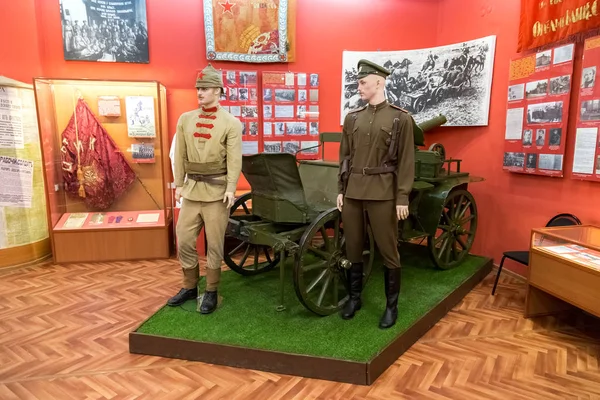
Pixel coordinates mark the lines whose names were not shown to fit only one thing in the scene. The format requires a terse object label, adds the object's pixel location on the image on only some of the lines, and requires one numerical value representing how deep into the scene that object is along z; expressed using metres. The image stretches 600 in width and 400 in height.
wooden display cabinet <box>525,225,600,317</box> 2.96
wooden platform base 2.65
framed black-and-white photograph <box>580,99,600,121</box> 3.55
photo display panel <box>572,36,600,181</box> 3.56
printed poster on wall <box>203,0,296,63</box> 5.28
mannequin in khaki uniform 3.12
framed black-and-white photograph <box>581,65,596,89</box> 3.57
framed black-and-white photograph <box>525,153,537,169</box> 4.22
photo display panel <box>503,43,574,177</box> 3.89
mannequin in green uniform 2.91
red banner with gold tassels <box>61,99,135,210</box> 5.07
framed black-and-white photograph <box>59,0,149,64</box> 5.00
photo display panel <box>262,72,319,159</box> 5.53
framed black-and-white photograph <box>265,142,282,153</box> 5.64
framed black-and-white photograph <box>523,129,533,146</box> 4.24
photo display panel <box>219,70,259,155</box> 5.42
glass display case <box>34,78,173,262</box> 4.92
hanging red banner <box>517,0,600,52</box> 3.59
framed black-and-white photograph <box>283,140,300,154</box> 5.70
